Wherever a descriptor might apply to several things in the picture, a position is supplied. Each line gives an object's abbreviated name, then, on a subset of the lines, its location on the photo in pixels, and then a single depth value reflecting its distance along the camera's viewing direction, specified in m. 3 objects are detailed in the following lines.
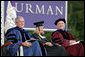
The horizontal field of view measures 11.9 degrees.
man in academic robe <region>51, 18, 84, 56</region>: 10.09
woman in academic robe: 9.37
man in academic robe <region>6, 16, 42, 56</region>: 8.80
